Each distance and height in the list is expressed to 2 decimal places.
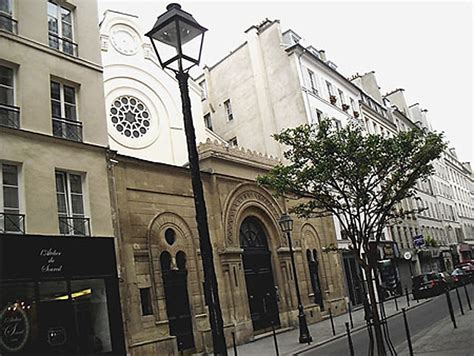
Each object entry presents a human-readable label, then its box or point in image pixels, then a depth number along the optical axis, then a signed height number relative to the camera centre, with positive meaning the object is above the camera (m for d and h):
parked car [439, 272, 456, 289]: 28.90 -1.57
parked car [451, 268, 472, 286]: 32.53 -1.67
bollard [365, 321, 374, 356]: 9.98 -1.60
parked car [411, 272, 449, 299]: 28.06 -1.63
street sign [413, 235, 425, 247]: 28.91 +0.97
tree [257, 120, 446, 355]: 11.95 +2.50
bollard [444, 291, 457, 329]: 13.75 -1.82
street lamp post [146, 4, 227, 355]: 5.59 +2.76
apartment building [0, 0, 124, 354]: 11.74 +3.25
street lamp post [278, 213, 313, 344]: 16.23 -1.78
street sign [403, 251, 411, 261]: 35.19 +0.30
